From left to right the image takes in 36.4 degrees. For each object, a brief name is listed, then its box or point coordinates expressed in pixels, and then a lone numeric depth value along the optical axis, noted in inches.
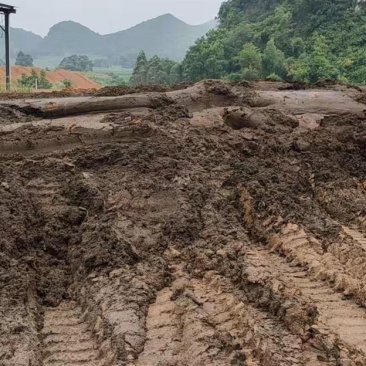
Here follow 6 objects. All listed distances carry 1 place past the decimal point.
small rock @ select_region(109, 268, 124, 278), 149.7
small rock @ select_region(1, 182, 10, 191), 181.9
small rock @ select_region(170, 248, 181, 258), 163.4
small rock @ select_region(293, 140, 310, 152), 244.1
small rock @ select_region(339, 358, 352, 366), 108.1
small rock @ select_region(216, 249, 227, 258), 159.6
